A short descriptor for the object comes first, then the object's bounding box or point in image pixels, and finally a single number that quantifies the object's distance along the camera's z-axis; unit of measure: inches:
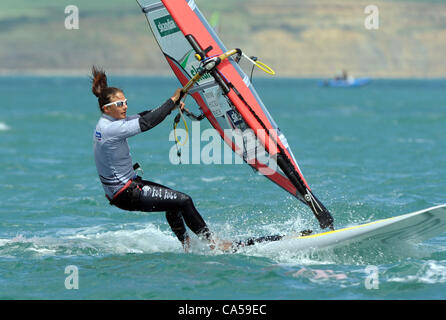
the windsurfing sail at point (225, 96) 667.4
